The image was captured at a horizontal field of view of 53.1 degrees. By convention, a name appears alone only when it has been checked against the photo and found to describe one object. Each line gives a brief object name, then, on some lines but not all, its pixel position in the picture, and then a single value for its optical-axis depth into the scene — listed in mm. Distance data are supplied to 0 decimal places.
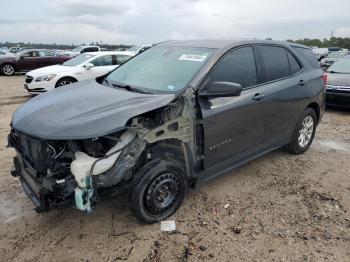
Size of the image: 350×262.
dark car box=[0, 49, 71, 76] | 18808
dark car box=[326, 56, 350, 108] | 8500
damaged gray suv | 3062
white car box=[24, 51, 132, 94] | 10508
